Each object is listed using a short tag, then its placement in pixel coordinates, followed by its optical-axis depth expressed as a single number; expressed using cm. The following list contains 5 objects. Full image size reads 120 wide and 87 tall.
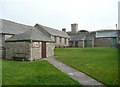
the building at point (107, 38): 2767
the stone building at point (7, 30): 1332
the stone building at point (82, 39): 2829
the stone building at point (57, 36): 2204
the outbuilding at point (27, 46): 1163
